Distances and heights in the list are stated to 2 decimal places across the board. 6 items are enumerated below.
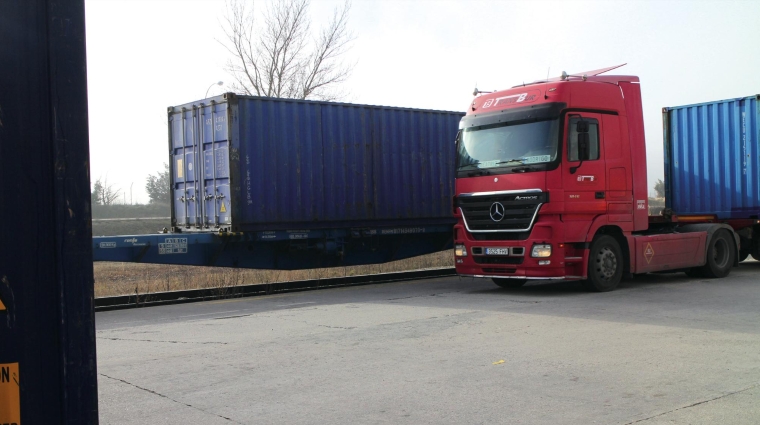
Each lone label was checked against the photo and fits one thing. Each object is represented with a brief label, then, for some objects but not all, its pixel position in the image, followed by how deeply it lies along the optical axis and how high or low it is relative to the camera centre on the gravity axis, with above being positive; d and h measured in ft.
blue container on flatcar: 47.01 +3.59
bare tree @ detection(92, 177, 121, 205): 165.81 +6.39
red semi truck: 40.01 +1.43
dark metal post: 6.75 +0.11
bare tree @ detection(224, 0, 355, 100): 97.81 +19.51
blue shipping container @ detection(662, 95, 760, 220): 51.11 +3.39
